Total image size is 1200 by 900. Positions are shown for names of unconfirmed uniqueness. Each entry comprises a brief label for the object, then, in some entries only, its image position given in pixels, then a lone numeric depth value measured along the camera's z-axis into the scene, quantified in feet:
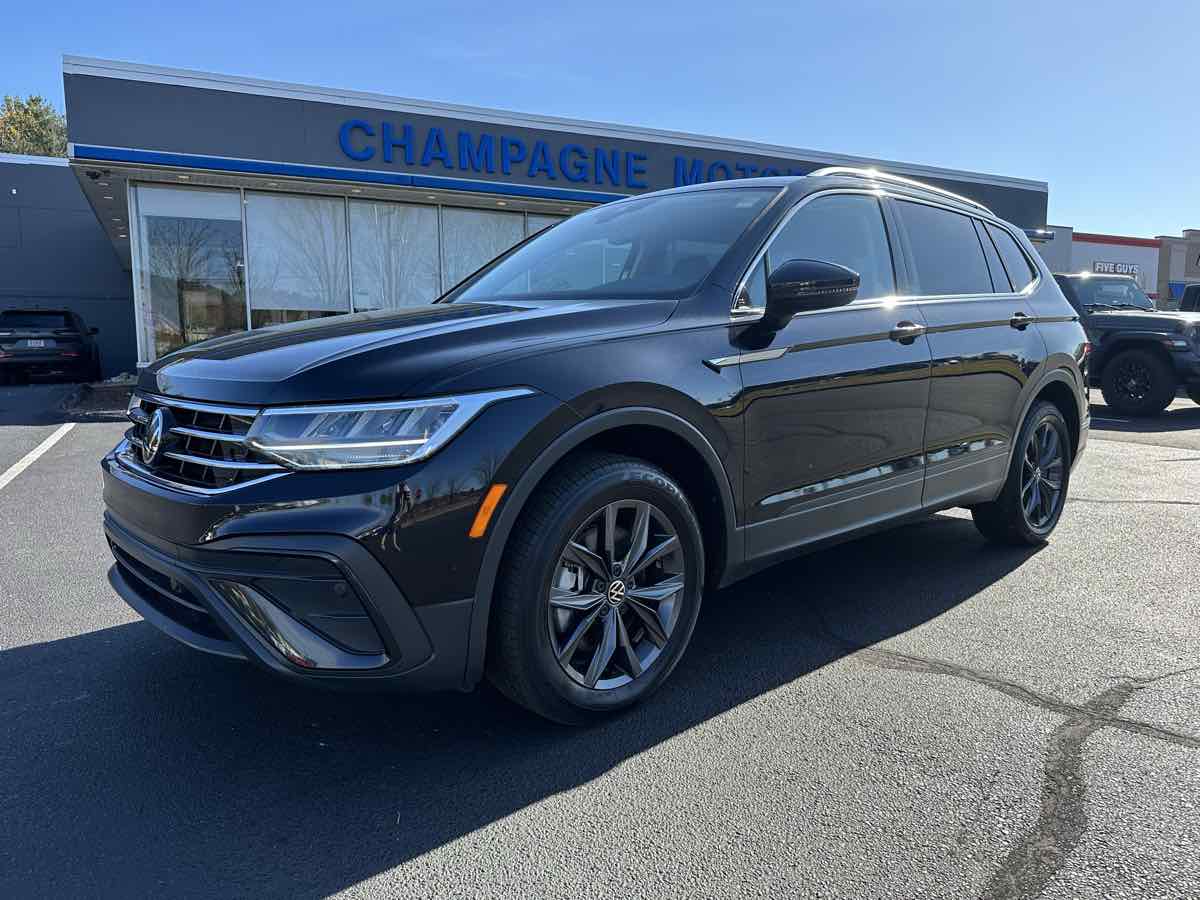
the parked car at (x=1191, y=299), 48.19
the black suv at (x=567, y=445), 7.63
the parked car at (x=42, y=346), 51.08
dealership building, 42.19
